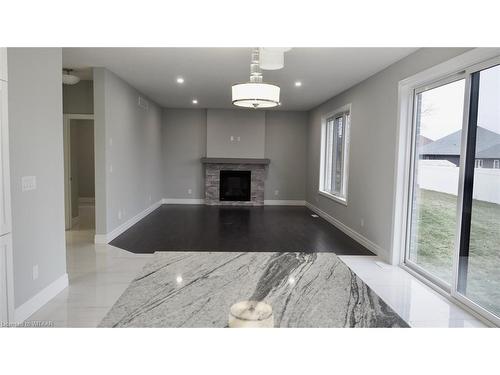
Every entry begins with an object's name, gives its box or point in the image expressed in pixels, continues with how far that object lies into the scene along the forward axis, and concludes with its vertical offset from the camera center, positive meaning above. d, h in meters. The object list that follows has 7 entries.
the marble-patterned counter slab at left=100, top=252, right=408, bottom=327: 1.03 -0.45
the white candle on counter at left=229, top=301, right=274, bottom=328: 1.00 -0.45
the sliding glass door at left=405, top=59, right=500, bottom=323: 2.81 -0.19
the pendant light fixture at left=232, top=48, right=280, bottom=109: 1.91 +0.38
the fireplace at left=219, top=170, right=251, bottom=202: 9.28 -0.64
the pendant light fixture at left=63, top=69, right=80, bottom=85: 5.16 +1.20
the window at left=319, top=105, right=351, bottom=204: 6.52 +0.20
